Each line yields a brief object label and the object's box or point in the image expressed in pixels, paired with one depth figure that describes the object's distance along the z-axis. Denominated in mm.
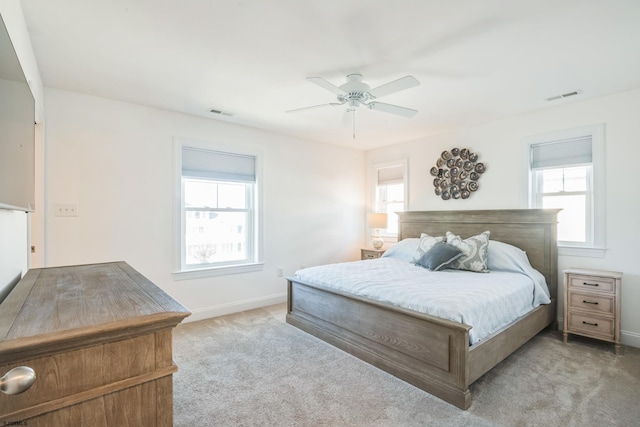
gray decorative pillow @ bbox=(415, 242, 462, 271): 3469
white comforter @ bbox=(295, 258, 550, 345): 2291
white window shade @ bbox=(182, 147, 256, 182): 3818
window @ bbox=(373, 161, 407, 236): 5094
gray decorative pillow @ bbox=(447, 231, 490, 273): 3408
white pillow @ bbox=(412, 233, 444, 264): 3840
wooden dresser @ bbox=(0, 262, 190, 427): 663
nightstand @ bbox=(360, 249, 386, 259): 4934
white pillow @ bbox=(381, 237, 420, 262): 4141
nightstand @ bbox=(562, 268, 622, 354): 2895
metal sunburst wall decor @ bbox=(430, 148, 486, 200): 4172
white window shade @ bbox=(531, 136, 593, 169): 3369
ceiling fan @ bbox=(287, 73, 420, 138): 2340
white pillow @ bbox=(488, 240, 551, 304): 3166
